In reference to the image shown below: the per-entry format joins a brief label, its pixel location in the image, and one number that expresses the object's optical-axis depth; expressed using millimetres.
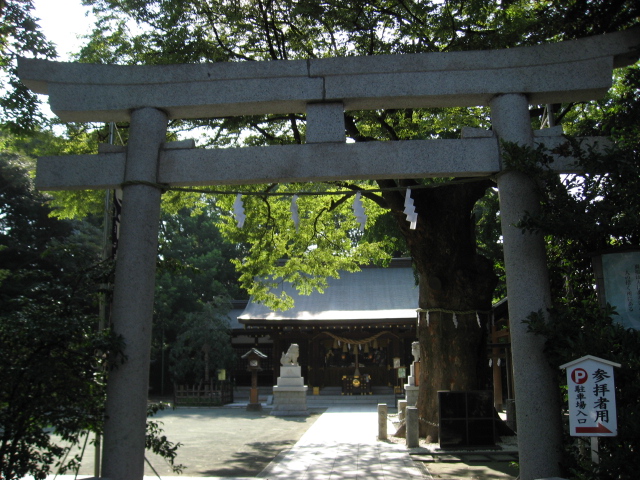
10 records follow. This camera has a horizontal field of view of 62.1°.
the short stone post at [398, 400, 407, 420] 12765
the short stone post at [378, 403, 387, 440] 11953
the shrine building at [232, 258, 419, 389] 23906
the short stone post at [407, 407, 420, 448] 10398
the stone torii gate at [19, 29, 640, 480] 5324
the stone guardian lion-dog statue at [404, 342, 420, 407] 14508
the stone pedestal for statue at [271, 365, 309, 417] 18812
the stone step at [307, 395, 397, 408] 22609
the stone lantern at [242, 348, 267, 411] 20562
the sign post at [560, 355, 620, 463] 4164
